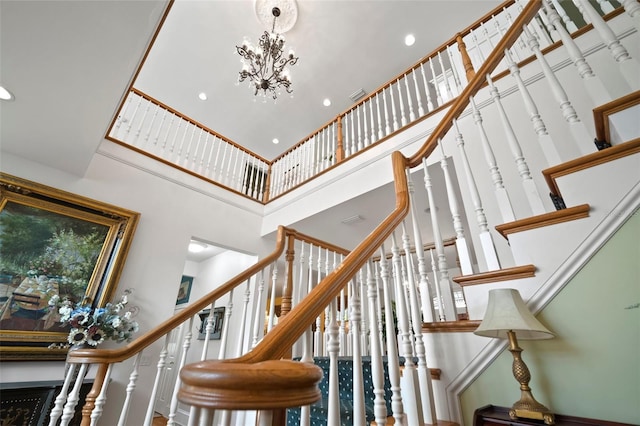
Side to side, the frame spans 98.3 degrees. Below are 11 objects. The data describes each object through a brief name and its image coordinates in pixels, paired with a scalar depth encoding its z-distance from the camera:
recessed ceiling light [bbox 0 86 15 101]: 2.00
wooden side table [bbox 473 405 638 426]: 0.84
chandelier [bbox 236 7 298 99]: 3.59
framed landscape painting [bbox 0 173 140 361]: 2.42
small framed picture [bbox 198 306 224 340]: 4.83
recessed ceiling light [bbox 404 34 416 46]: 4.63
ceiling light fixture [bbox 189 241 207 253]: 5.23
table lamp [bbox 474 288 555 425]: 0.87
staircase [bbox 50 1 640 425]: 0.51
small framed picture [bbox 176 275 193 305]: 6.19
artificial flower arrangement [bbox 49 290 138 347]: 2.53
